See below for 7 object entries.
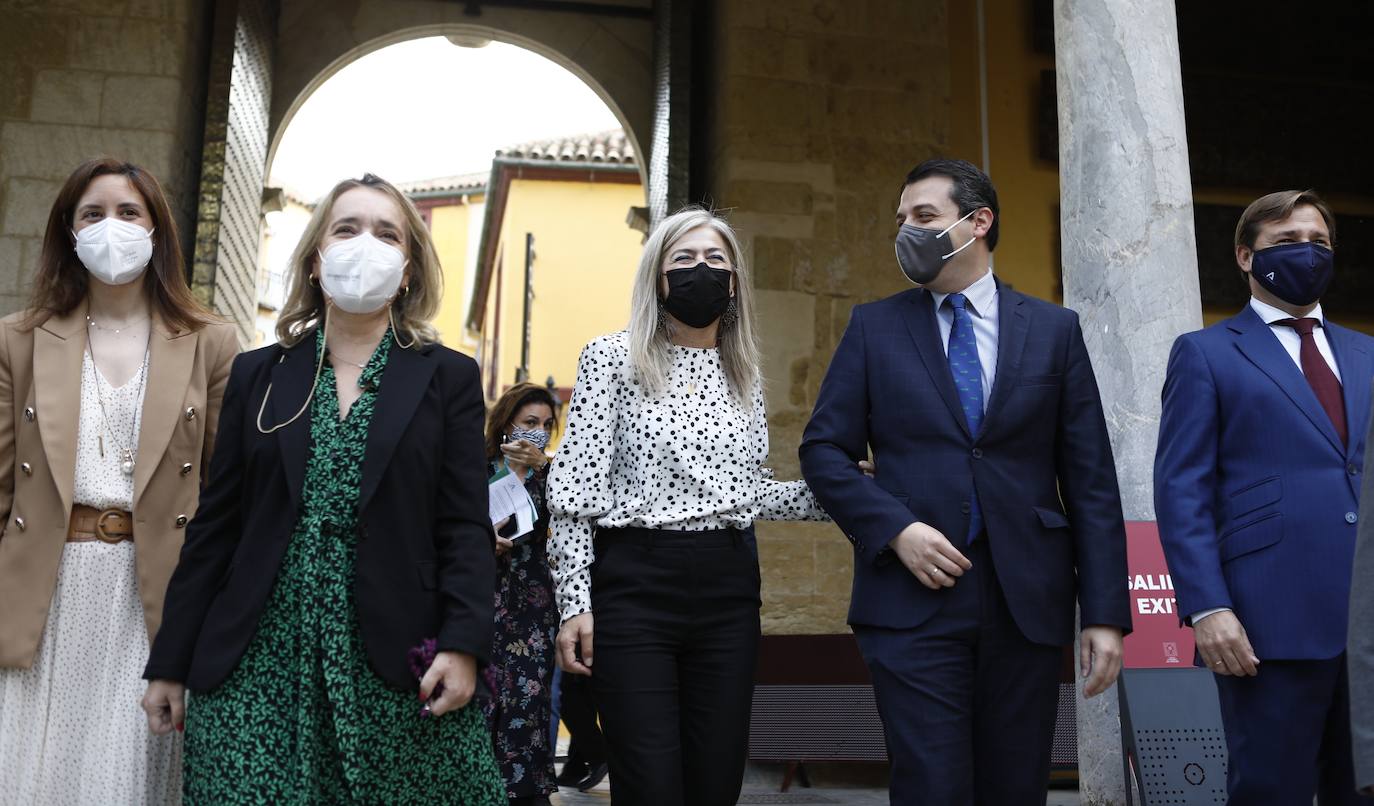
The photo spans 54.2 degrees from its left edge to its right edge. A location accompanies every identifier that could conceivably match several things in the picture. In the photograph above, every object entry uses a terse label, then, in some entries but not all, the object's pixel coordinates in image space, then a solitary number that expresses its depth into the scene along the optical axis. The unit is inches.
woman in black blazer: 95.7
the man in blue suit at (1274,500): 118.6
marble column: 182.9
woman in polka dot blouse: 118.0
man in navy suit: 110.7
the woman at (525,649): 217.2
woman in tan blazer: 107.4
